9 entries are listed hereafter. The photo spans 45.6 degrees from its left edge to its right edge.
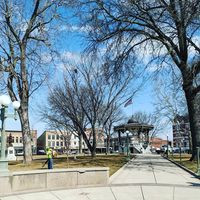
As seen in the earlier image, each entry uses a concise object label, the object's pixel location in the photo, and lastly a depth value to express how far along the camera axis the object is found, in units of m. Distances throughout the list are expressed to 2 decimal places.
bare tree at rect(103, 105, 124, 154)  39.81
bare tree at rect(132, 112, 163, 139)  50.11
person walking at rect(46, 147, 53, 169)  12.86
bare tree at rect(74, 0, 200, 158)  14.36
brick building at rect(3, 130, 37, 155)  89.74
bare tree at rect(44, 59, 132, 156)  23.05
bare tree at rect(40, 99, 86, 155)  24.59
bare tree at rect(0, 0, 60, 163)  16.12
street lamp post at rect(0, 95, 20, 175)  8.07
